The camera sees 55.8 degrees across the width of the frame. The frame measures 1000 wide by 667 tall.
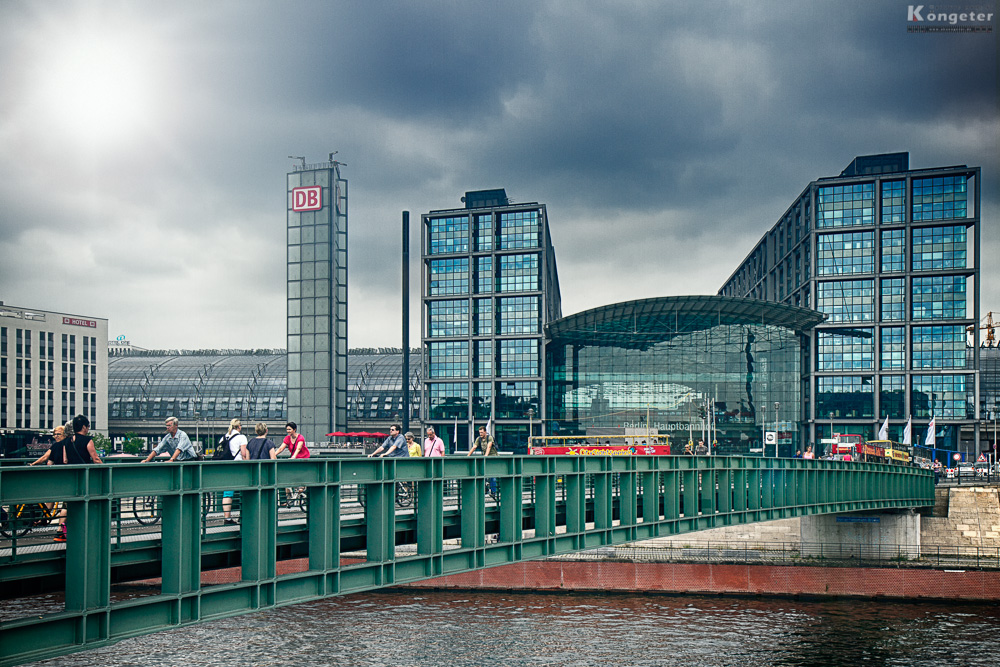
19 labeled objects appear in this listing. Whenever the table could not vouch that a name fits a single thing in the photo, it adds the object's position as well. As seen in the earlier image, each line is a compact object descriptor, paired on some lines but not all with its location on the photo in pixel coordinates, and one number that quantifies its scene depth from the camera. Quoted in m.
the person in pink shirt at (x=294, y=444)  21.42
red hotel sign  144.85
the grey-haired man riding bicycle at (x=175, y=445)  20.41
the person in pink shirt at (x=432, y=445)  26.06
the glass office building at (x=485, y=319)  119.17
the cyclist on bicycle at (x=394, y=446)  24.61
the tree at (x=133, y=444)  131.65
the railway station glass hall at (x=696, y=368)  114.38
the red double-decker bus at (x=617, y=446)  70.94
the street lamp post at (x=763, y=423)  114.31
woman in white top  20.14
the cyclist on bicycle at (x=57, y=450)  18.05
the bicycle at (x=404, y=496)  26.96
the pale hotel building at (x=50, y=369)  134.88
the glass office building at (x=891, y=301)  108.50
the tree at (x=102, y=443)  131.32
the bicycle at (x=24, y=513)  14.06
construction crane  167.85
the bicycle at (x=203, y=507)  18.38
